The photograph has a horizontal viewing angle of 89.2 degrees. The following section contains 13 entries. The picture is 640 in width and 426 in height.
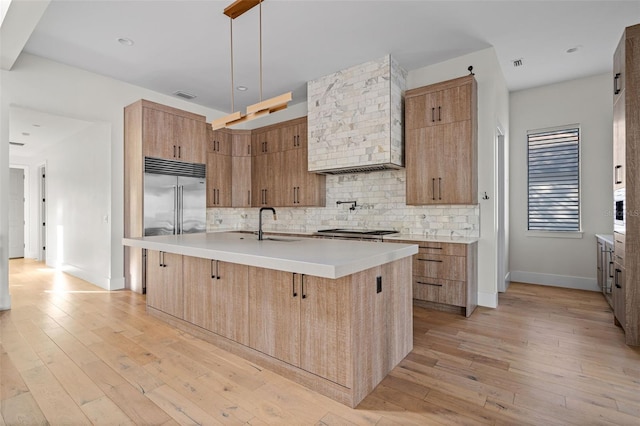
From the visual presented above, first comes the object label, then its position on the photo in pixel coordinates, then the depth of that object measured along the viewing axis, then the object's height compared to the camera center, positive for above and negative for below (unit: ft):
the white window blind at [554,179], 15.92 +1.60
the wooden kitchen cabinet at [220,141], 19.19 +4.34
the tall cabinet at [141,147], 15.24 +3.25
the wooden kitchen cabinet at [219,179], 19.16 +1.99
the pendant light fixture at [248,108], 8.95 +3.03
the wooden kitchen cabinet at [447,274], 11.64 -2.37
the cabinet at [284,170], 17.52 +2.43
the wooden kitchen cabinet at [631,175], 8.99 +0.98
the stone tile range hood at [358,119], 13.51 +4.14
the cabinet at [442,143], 12.43 +2.74
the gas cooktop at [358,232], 14.08 -0.93
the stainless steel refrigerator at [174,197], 15.49 +0.78
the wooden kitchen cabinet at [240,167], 20.33 +2.84
